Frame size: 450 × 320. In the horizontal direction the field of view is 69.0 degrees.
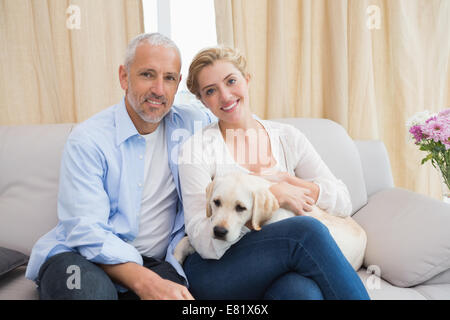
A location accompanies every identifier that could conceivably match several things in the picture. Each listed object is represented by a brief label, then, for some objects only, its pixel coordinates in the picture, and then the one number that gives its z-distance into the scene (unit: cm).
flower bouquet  167
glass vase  195
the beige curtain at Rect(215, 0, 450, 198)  223
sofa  144
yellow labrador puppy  112
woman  113
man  119
